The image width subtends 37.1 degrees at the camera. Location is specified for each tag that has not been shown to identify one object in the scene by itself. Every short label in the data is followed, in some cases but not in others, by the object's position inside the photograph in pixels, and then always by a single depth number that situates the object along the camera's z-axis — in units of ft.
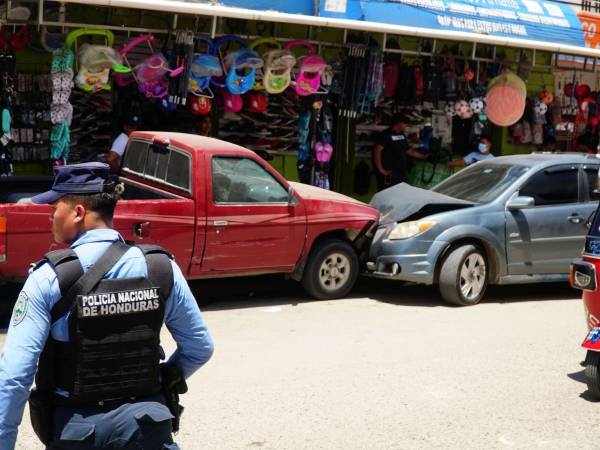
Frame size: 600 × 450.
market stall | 36.37
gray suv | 31.35
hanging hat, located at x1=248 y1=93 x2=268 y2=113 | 42.63
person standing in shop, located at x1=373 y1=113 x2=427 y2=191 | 46.24
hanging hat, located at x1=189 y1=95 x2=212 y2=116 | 39.58
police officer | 9.78
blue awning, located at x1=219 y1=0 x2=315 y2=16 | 41.52
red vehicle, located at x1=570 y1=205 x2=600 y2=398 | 20.52
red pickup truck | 28.27
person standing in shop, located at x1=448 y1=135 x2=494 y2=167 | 50.29
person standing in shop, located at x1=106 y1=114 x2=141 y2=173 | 35.91
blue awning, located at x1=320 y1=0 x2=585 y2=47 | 45.42
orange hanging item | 47.60
